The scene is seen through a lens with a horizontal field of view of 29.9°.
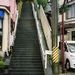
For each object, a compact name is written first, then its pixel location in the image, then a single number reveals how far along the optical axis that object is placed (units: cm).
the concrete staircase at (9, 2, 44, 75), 845
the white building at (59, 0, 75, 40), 1834
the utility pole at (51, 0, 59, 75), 644
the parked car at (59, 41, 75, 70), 927
